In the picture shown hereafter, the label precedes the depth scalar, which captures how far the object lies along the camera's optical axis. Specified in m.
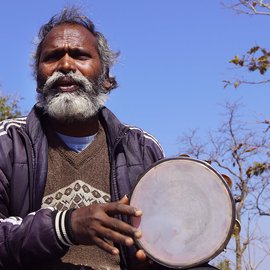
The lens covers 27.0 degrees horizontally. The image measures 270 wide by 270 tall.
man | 2.06
